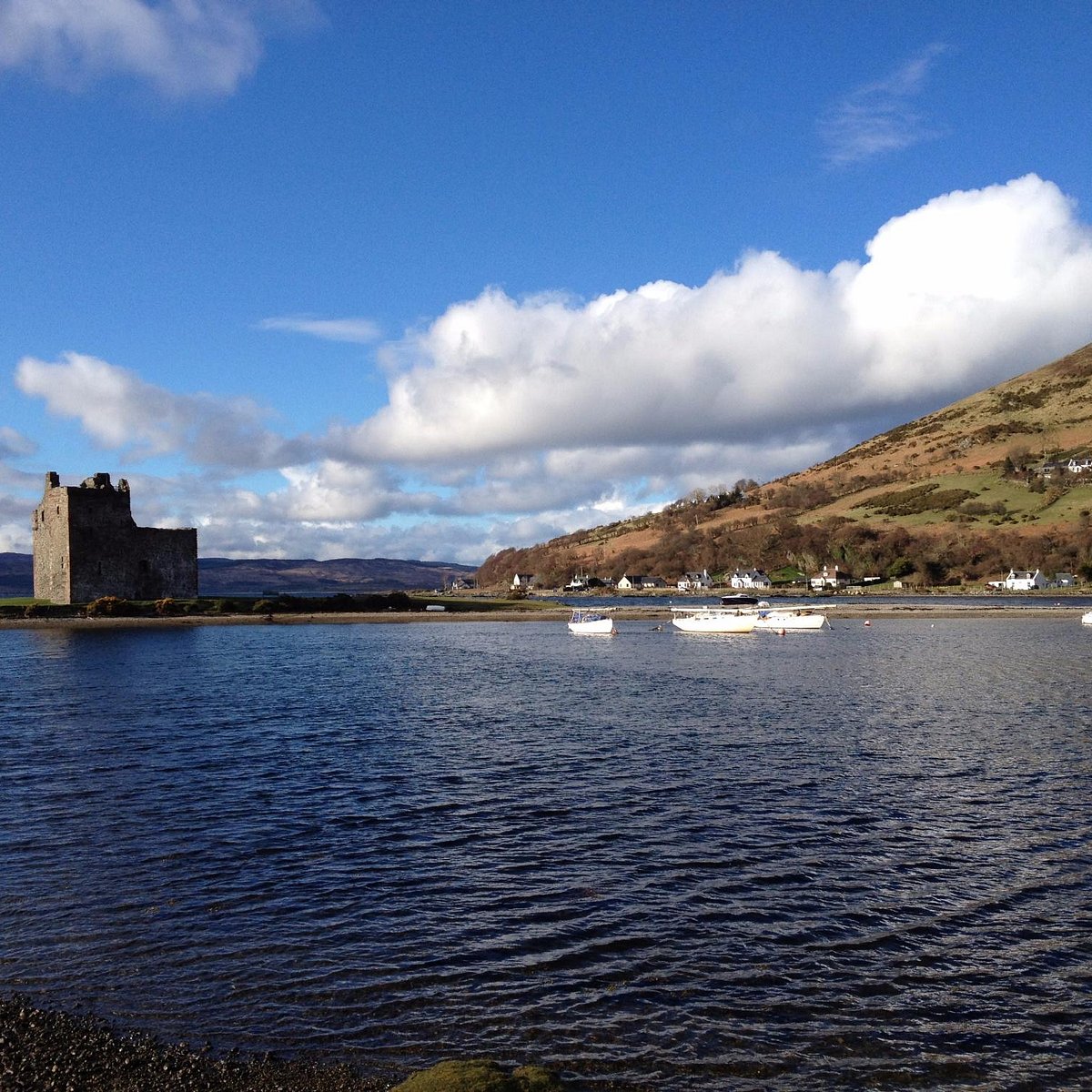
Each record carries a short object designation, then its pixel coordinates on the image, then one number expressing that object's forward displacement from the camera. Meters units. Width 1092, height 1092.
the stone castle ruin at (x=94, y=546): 81.81
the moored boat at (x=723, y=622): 79.19
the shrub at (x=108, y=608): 81.12
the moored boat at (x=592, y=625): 76.69
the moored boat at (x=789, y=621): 79.56
